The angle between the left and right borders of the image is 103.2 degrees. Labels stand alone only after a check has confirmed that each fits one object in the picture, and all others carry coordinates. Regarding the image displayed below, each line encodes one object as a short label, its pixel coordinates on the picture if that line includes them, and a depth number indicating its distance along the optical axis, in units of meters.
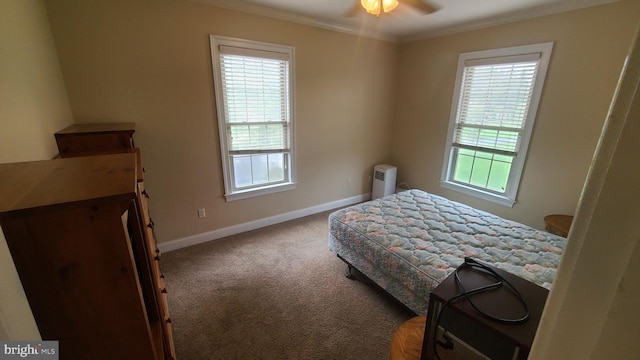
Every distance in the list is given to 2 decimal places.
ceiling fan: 1.98
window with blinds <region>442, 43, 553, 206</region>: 2.73
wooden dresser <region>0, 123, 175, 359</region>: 0.66
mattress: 1.77
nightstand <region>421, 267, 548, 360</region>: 0.83
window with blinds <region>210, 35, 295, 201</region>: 2.69
